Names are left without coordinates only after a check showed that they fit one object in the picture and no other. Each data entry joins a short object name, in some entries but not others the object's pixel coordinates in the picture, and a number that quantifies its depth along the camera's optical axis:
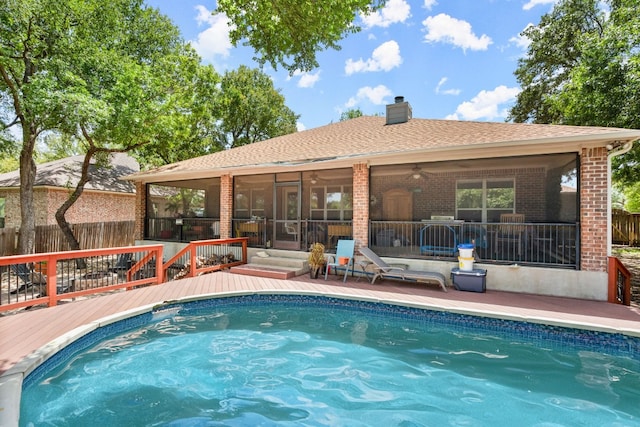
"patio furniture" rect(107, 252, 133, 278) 9.87
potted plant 8.38
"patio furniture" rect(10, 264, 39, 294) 8.16
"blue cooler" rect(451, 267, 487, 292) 6.84
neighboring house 15.11
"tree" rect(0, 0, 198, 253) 9.21
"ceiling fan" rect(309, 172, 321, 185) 10.83
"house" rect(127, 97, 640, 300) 6.37
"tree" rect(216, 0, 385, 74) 5.22
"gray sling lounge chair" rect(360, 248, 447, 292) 7.08
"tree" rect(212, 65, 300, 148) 23.36
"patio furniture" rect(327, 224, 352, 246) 10.19
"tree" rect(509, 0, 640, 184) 8.62
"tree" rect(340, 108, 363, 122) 33.81
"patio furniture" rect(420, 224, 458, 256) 8.61
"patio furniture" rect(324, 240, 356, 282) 8.25
